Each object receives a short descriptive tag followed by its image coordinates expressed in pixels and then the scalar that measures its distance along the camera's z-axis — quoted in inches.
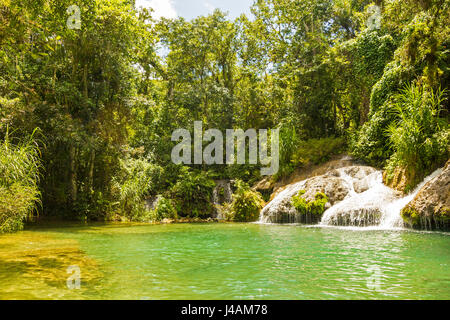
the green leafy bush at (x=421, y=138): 367.9
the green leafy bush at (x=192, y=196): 603.8
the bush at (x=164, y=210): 560.2
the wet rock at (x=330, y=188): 440.8
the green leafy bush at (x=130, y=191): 539.2
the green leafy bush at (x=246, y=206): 534.3
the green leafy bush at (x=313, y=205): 430.6
